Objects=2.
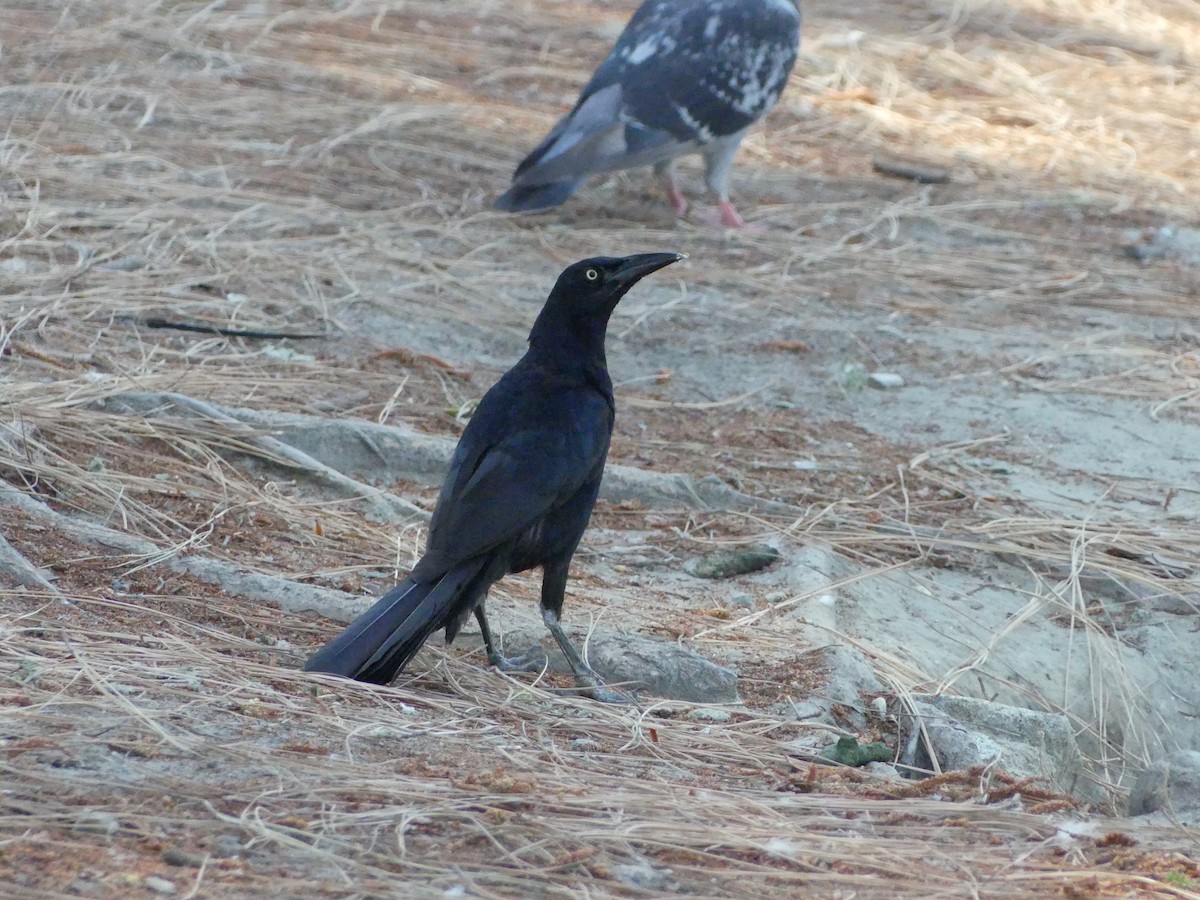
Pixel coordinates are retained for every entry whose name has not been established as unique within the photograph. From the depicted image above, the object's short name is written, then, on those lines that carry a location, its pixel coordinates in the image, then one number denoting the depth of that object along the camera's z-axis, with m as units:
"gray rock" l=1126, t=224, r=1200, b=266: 15.90
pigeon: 15.07
